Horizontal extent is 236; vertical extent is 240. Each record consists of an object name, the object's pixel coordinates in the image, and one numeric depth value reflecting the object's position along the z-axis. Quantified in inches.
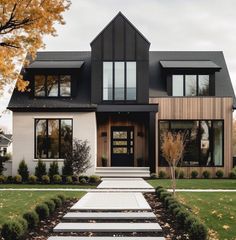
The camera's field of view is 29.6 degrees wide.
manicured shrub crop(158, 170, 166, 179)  945.5
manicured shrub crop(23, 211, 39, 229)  394.4
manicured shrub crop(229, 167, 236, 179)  964.6
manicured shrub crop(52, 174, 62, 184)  853.2
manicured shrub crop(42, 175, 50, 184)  850.8
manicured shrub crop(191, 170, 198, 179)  964.6
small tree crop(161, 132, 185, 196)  592.7
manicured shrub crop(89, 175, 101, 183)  843.9
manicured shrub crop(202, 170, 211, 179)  967.0
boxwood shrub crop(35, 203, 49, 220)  434.0
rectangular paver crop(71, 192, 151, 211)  484.4
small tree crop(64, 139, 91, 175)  905.5
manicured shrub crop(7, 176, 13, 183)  878.4
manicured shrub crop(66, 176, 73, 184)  843.4
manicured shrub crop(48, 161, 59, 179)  919.0
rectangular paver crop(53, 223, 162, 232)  379.2
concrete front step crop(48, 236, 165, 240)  349.4
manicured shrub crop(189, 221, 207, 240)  339.3
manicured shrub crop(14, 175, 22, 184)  866.4
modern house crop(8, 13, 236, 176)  955.3
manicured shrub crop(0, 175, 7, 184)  872.0
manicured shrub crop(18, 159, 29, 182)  923.4
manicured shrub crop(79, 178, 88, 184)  844.0
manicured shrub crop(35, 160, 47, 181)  922.7
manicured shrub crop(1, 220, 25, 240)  340.2
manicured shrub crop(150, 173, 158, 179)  939.3
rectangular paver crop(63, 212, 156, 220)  430.6
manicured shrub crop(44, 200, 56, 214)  464.7
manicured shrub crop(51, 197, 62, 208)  498.5
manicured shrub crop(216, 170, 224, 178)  971.3
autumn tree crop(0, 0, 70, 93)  545.3
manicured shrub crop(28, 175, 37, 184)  861.8
